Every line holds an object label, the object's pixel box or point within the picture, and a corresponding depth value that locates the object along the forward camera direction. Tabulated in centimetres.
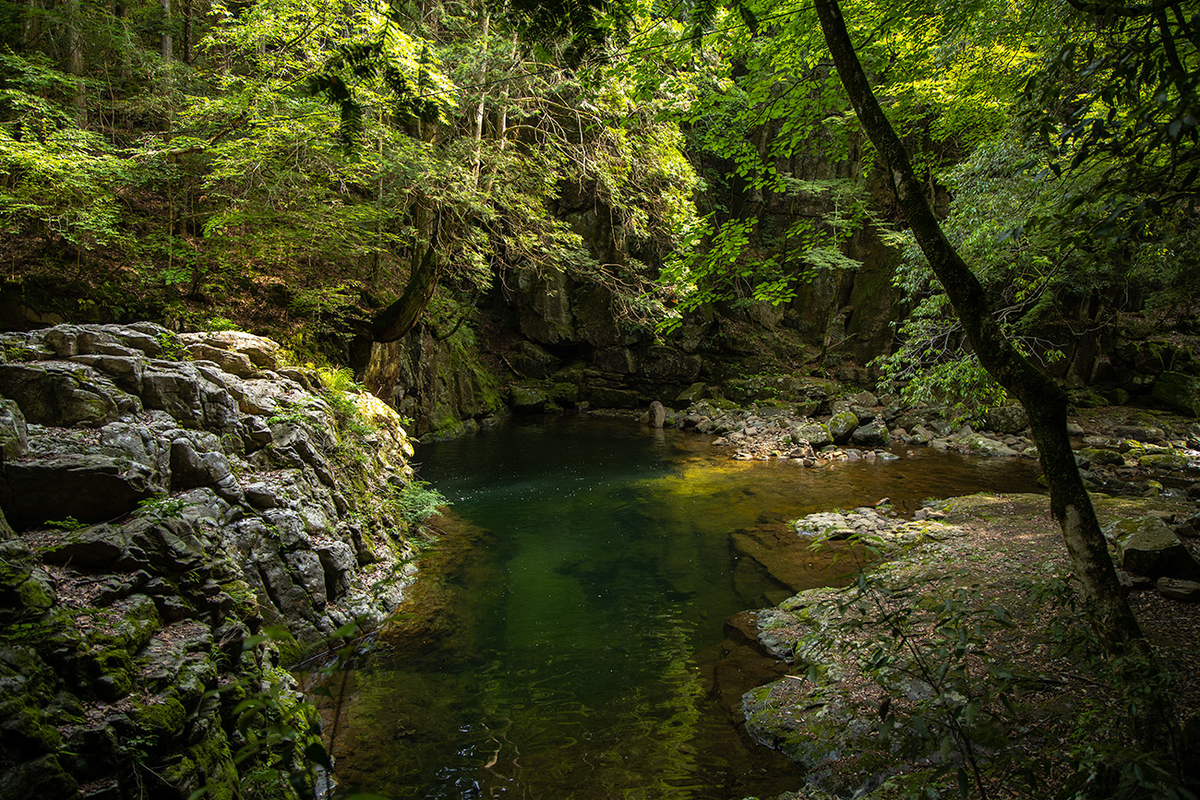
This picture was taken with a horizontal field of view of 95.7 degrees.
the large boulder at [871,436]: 1642
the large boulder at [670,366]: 2389
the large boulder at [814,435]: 1619
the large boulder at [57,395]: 450
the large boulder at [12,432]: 380
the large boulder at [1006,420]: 1622
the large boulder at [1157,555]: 459
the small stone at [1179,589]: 427
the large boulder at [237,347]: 698
